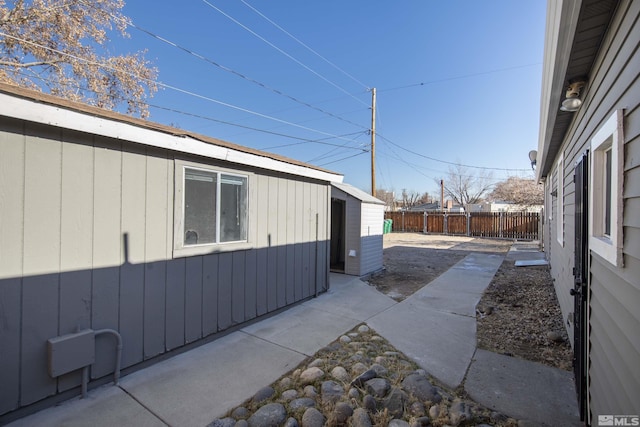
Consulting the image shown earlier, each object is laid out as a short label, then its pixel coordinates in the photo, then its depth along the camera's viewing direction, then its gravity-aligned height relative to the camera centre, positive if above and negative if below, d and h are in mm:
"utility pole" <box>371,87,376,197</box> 14500 +3826
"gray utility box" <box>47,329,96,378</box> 2348 -1182
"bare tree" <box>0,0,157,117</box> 7863 +5056
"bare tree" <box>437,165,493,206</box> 40031 +4491
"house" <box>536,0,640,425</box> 1383 +187
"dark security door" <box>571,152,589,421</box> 2324 -551
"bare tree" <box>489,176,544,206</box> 23859 +2444
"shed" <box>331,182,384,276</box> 7598 -381
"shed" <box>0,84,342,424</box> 2254 -262
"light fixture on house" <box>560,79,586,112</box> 2810 +1281
